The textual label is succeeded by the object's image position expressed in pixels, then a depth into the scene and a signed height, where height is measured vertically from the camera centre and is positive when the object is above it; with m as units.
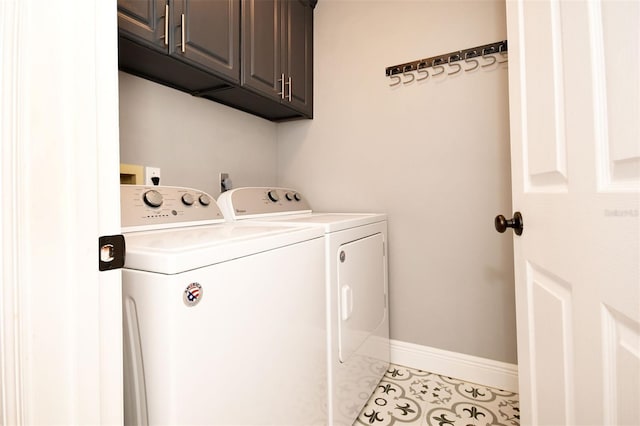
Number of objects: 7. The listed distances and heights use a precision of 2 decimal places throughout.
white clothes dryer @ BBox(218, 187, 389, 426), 1.23 -0.35
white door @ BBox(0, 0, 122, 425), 0.49 +0.02
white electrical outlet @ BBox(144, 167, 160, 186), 1.47 +0.23
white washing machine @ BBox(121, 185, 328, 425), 0.64 -0.25
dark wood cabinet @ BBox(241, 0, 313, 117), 1.60 +0.99
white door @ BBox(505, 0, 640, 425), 0.45 +0.01
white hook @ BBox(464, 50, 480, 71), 1.71 +0.88
